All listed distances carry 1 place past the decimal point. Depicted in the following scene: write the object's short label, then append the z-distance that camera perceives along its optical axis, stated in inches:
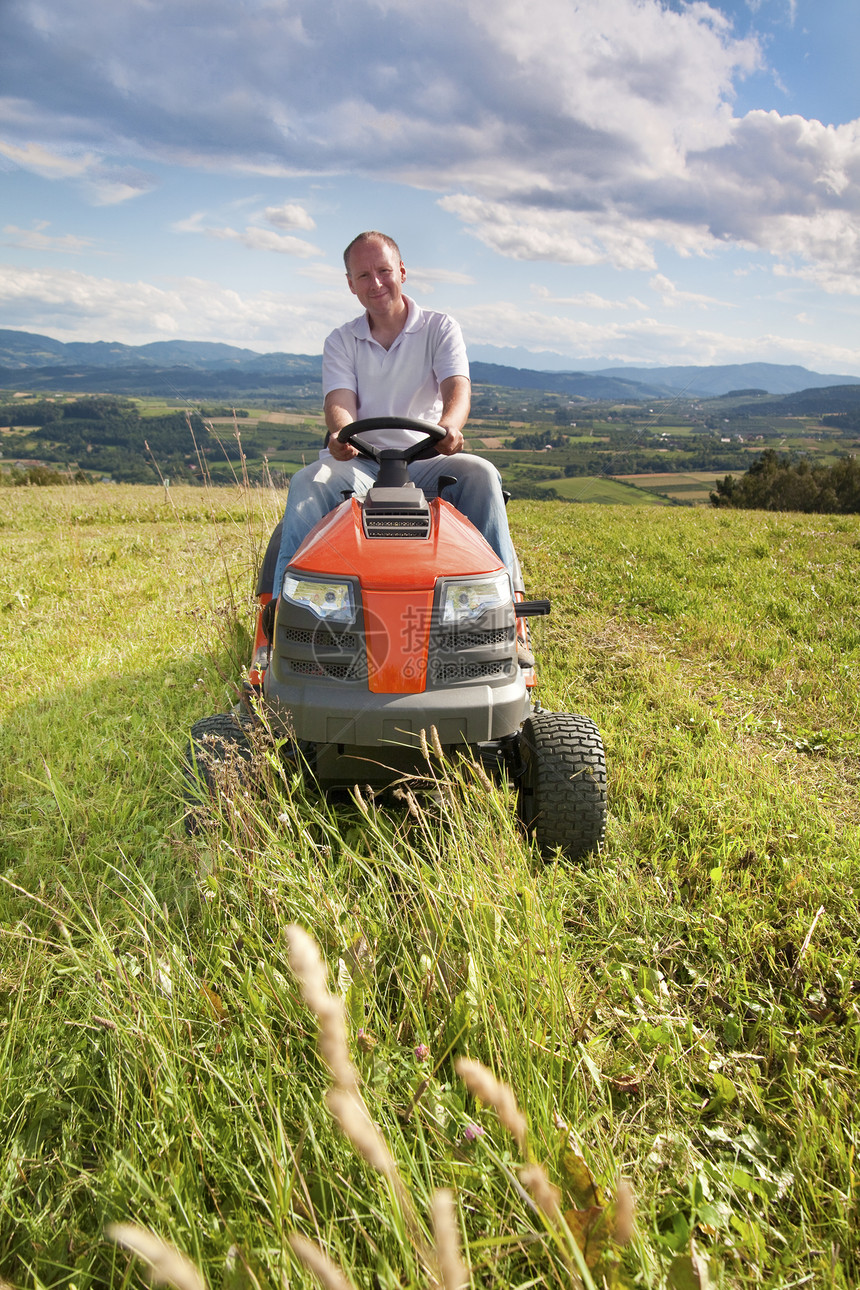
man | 117.7
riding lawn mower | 76.4
